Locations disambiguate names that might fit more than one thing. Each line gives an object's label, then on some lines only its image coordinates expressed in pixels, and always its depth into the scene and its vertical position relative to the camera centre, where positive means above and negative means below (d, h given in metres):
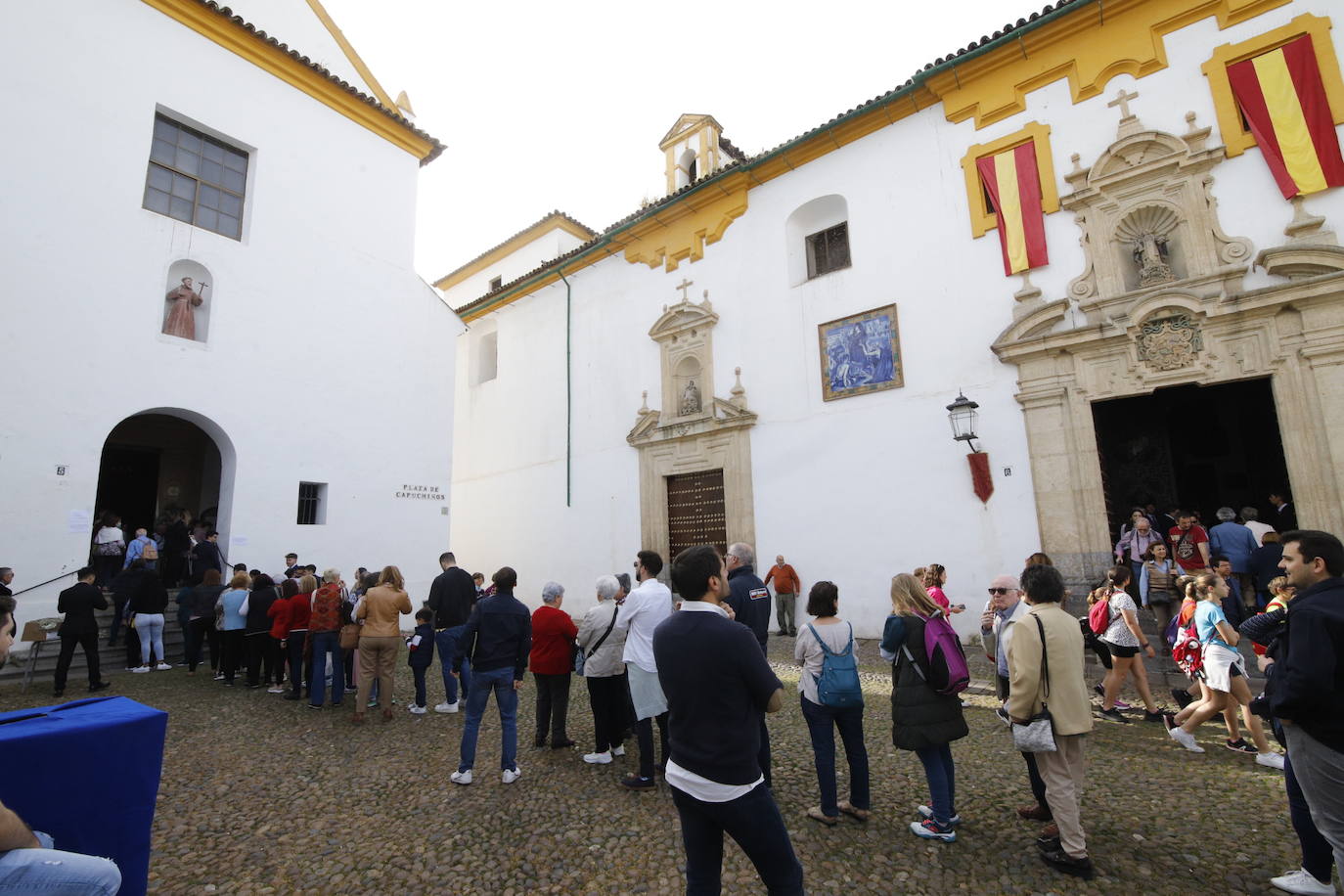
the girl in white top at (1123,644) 6.08 -1.15
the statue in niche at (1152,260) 9.48 +3.88
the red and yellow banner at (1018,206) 10.48 +5.26
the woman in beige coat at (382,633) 6.66 -0.88
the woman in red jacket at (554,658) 5.58 -1.01
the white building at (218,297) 9.92 +4.78
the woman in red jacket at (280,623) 7.91 -0.88
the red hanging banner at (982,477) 10.34 +0.80
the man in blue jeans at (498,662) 4.96 -0.93
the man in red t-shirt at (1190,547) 8.16 -0.35
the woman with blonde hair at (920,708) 3.73 -1.04
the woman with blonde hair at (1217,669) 5.04 -1.20
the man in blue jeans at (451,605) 7.01 -0.65
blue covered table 2.41 -0.86
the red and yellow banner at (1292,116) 8.52 +5.42
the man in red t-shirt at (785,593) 11.95 -1.10
